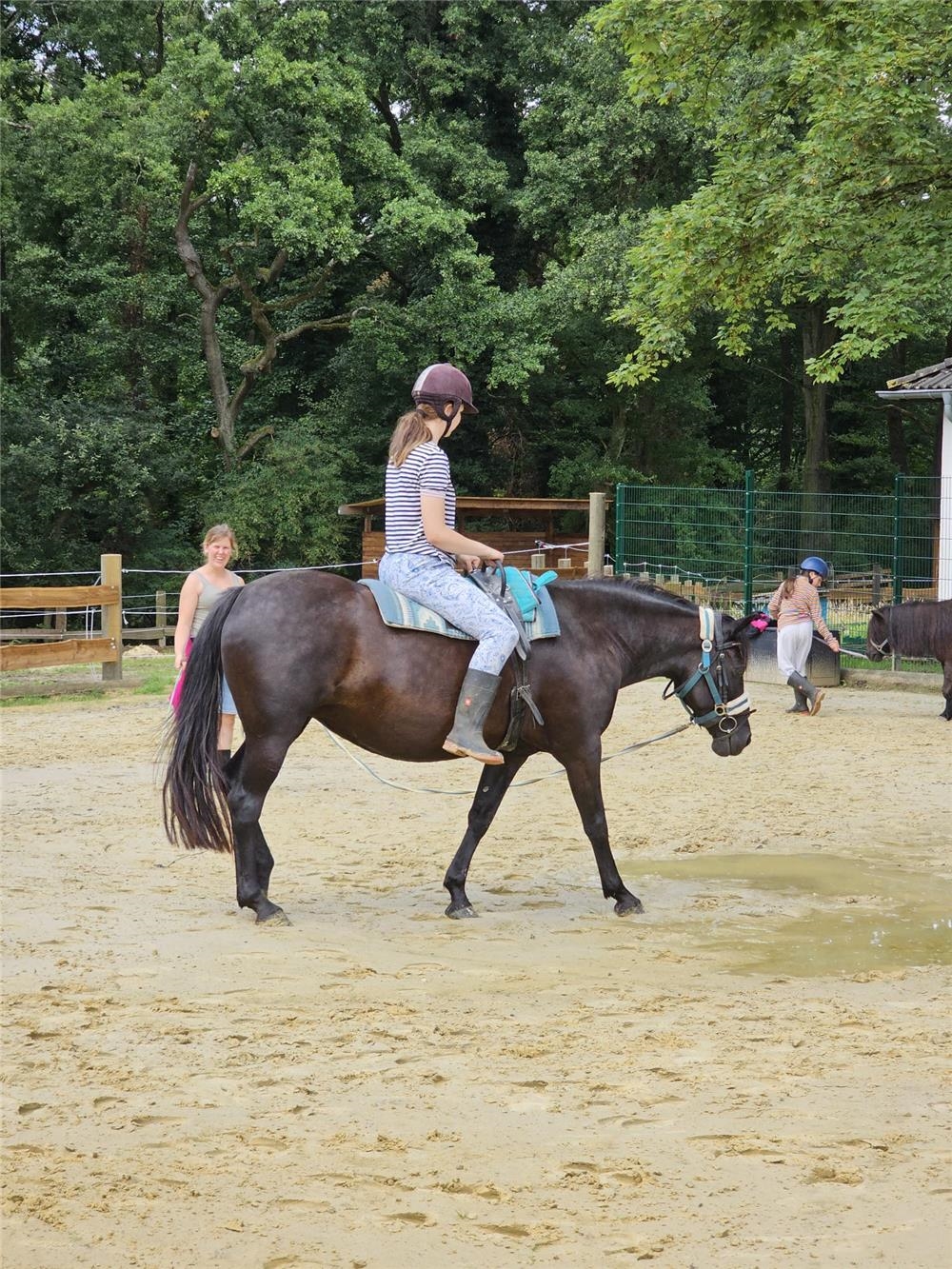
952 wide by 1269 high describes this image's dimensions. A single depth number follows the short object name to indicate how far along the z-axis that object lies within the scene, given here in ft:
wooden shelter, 95.61
